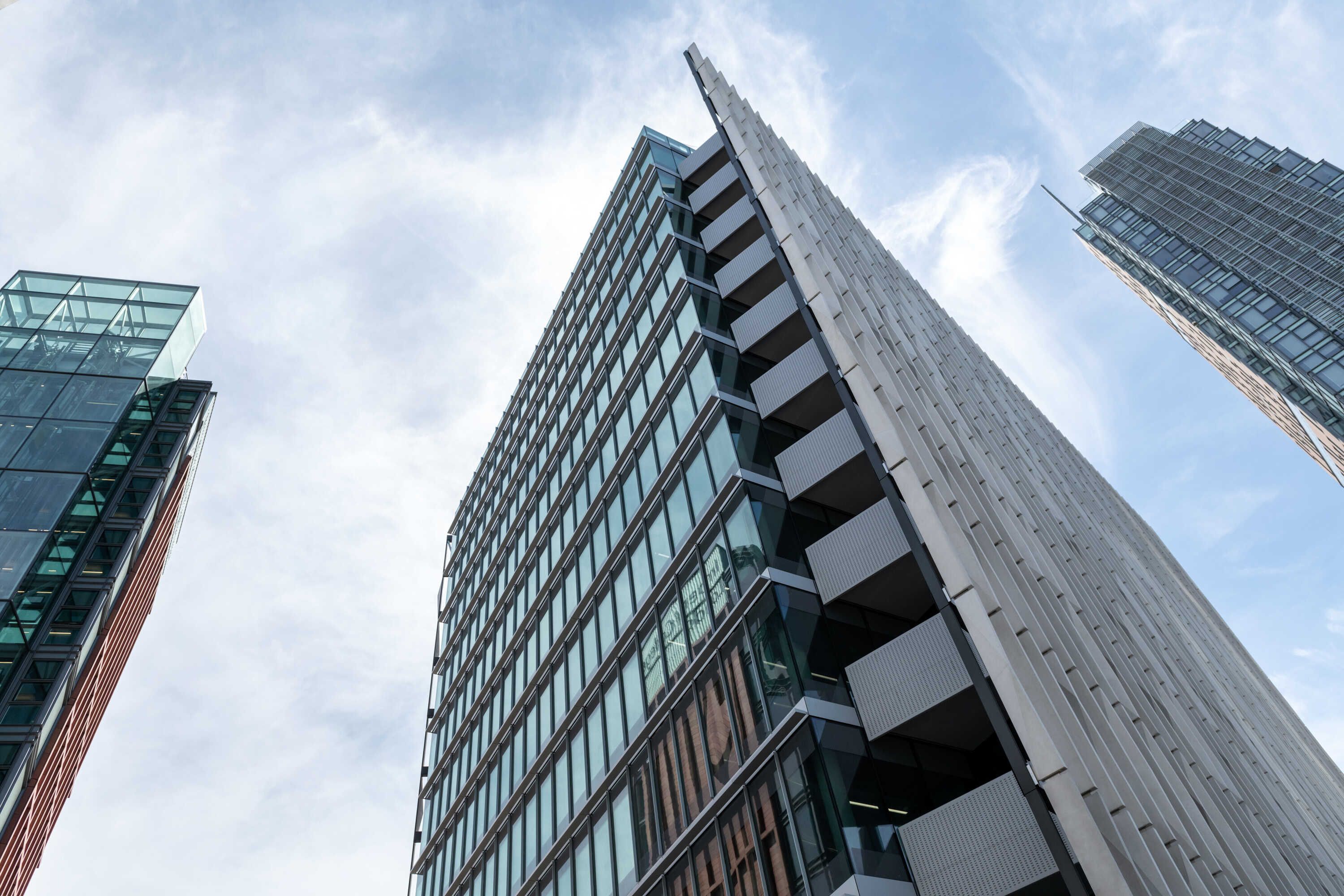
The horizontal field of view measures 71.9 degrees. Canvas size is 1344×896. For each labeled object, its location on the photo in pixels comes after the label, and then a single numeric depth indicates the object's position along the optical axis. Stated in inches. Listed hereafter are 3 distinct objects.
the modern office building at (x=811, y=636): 598.2
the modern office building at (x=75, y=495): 1209.4
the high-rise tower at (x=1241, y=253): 3272.6
